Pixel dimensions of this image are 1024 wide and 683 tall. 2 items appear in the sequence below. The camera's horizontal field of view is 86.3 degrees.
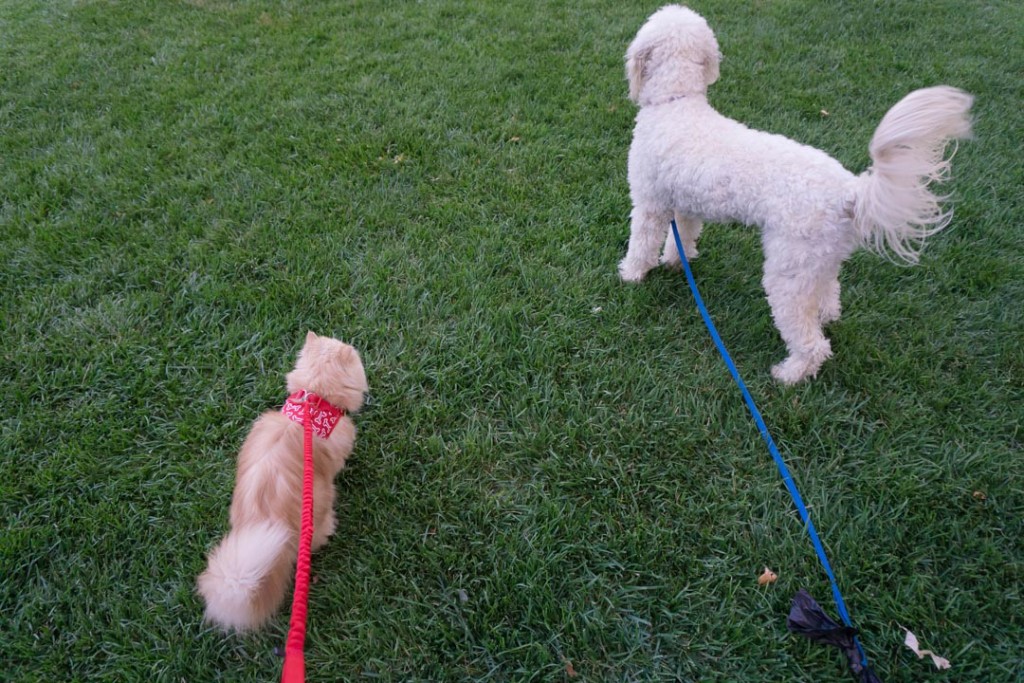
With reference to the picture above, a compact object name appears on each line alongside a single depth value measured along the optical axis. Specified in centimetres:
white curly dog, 226
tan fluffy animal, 184
